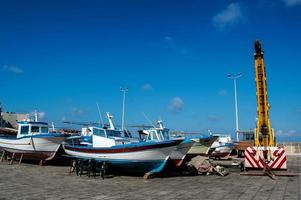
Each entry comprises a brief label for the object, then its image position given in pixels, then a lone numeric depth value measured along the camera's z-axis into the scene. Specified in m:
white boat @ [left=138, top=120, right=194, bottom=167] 17.14
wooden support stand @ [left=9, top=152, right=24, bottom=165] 24.31
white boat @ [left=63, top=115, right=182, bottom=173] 16.25
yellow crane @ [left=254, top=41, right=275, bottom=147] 17.53
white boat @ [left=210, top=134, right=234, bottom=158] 29.91
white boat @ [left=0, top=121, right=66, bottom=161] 22.98
